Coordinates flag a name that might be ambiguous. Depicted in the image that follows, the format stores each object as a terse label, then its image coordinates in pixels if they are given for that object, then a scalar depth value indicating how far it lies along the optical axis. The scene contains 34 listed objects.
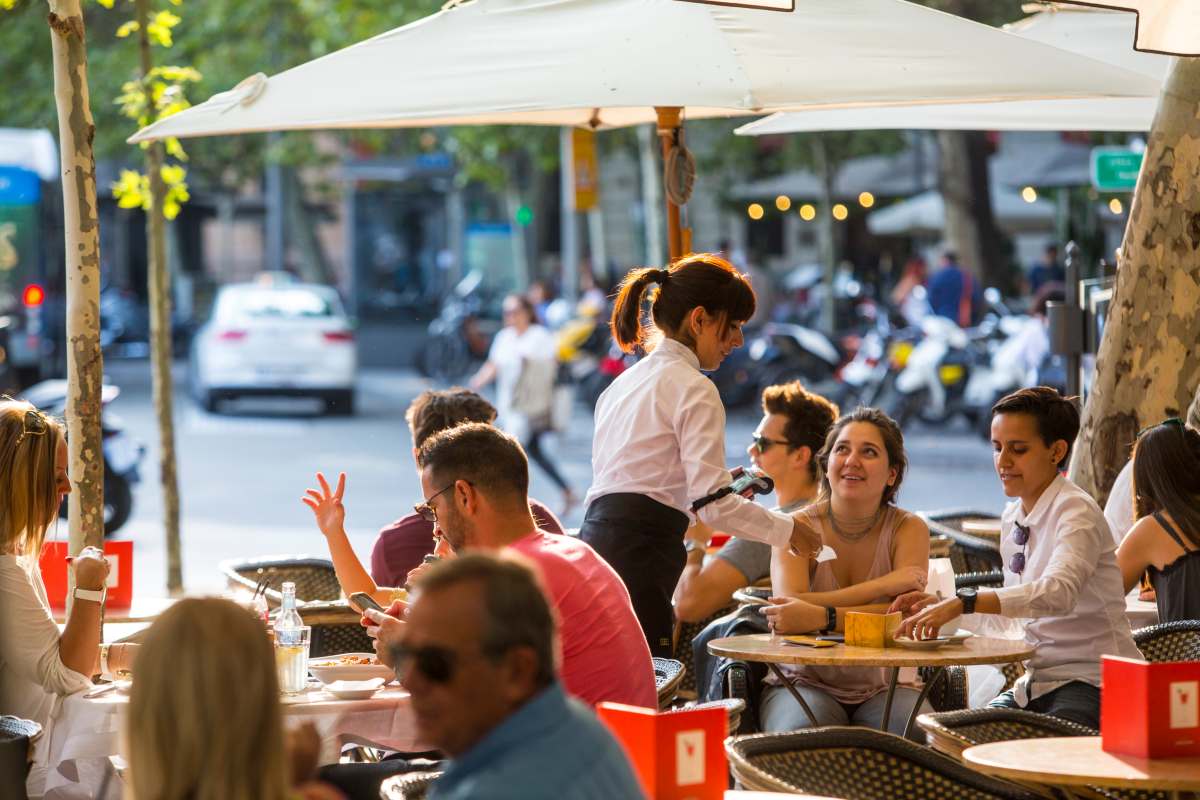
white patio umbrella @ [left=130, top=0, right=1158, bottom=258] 11.62
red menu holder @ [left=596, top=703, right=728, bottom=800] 6.53
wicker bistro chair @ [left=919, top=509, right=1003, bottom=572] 15.45
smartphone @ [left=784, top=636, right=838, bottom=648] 10.47
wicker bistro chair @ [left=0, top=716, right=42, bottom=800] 8.15
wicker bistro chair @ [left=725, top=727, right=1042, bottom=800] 8.45
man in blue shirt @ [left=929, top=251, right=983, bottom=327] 44.25
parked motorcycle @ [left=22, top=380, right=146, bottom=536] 27.22
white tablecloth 9.11
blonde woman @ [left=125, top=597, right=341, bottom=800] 4.92
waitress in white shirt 11.23
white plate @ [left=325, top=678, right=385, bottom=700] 9.16
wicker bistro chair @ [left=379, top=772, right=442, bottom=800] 7.40
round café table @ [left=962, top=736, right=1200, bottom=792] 7.30
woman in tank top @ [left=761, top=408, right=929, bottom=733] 11.37
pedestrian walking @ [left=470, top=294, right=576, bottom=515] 30.89
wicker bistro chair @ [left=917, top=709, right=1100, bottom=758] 9.27
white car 46.37
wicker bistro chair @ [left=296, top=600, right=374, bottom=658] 12.43
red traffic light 43.87
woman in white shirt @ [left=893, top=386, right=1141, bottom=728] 10.27
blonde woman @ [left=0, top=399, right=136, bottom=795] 9.35
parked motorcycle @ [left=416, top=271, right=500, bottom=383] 53.09
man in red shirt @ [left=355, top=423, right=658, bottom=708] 7.94
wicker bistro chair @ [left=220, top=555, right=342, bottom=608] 14.82
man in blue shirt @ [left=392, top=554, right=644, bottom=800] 4.89
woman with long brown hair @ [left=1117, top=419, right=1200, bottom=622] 11.74
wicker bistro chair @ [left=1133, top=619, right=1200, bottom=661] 10.70
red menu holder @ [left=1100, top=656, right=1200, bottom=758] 7.50
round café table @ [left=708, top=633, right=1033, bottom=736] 9.84
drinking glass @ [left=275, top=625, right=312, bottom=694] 9.37
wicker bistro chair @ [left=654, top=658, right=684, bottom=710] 9.44
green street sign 23.50
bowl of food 9.65
